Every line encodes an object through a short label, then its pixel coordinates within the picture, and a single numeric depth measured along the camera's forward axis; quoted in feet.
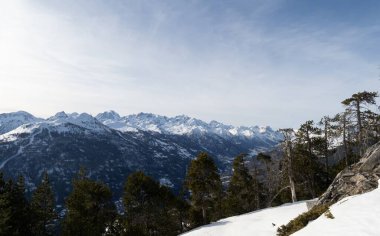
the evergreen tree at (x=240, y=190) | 228.43
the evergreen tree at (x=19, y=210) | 174.60
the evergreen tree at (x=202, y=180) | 179.93
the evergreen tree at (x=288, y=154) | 152.76
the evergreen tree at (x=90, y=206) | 172.55
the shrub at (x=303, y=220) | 69.08
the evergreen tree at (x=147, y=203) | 192.34
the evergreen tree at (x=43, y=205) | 206.93
